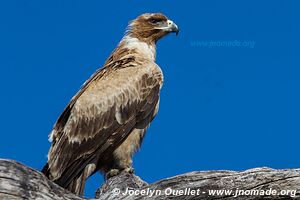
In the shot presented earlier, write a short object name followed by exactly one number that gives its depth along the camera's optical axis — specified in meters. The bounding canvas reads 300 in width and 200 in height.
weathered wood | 13.11
